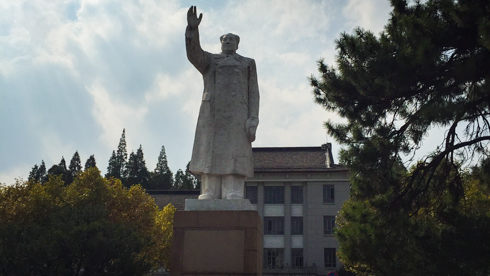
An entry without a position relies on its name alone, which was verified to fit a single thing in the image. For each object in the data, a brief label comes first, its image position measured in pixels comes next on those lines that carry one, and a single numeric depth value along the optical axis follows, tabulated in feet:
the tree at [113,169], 180.14
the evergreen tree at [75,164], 174.18
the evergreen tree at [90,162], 181.16
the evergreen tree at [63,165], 168.04
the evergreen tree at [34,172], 180.20
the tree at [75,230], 50.52
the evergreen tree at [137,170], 179.11
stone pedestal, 22.35
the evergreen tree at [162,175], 185.88
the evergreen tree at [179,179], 190.40
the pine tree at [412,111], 26.12
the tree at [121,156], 182.70
